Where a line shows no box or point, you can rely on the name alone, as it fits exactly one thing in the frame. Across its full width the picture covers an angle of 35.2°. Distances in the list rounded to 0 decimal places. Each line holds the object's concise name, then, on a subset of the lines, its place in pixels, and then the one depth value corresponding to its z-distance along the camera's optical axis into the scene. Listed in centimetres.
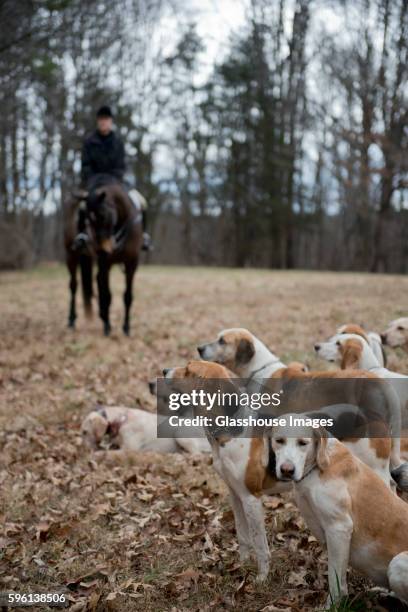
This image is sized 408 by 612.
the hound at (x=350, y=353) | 534
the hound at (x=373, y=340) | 586
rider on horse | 1204
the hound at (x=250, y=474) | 394
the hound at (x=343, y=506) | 336
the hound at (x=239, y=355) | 540
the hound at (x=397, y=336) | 679
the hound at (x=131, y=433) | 668
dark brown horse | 1147
